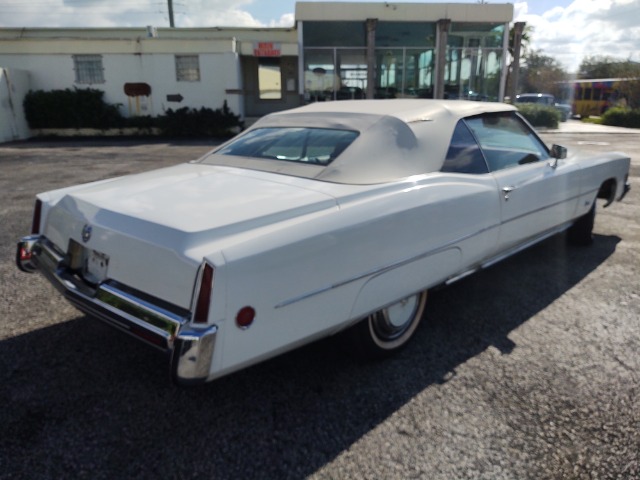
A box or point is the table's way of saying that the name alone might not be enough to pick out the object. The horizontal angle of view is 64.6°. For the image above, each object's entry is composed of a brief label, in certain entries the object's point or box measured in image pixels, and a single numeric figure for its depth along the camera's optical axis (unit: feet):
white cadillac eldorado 6.72
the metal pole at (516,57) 75.36
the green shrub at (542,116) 74.49
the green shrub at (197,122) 65.00
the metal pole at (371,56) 69.15
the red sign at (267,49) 70.18
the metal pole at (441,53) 70.54
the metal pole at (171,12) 111.55
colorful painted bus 100.27
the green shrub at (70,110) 63.26
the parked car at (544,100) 94.20
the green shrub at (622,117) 80.33
